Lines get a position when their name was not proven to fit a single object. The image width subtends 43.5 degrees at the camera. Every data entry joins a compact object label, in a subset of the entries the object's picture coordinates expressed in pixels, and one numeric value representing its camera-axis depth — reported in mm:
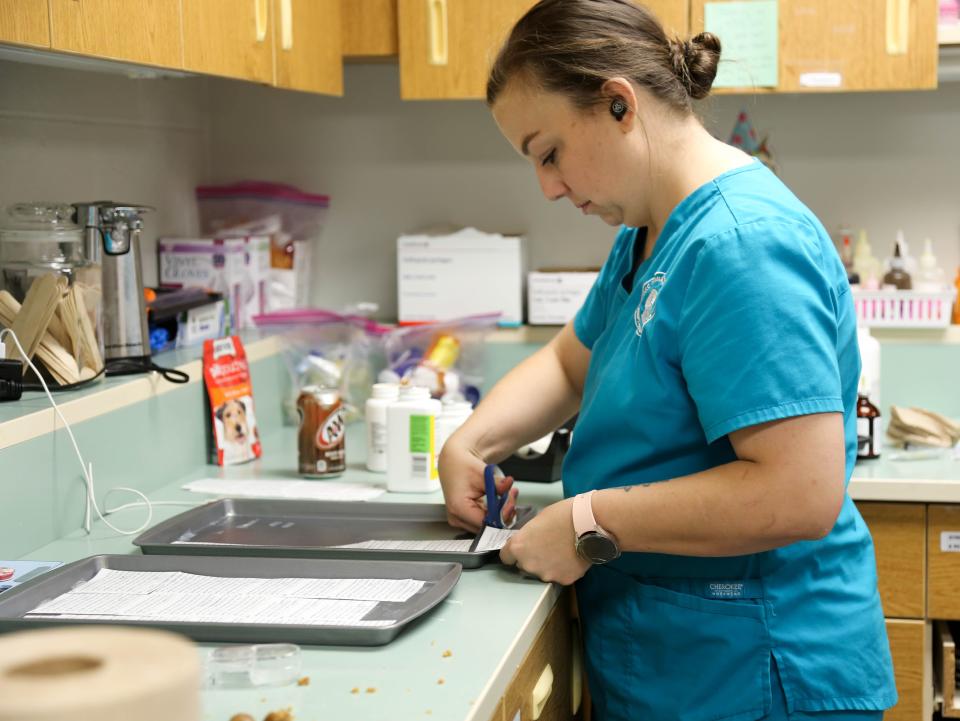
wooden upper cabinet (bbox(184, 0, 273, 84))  1786
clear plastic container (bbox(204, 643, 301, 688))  1129
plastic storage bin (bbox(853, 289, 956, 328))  2410
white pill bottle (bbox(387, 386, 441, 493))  1899
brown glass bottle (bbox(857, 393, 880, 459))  2152
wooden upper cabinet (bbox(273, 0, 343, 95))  2174
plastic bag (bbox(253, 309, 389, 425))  2469
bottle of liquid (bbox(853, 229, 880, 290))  2477
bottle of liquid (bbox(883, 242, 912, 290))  2445
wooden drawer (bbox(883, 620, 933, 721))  2072
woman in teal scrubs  1234
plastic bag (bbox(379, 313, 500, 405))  2500
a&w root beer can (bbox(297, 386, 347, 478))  2014
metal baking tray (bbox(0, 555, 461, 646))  1211
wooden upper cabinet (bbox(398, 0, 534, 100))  2328
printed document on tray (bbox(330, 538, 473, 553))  1562
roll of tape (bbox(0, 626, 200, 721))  596
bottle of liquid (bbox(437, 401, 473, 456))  1958
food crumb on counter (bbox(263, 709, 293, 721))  1029
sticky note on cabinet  2250
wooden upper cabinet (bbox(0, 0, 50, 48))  1314
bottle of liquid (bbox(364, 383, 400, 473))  2043
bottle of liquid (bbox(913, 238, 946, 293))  2420
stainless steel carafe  1899
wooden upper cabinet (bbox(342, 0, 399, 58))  2449
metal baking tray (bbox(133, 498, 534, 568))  1510
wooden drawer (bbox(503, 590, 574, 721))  1293
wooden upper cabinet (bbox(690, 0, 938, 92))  2213
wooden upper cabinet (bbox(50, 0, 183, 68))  1424
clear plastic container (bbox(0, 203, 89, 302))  1751
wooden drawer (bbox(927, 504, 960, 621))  2033
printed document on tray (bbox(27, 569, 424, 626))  1260
